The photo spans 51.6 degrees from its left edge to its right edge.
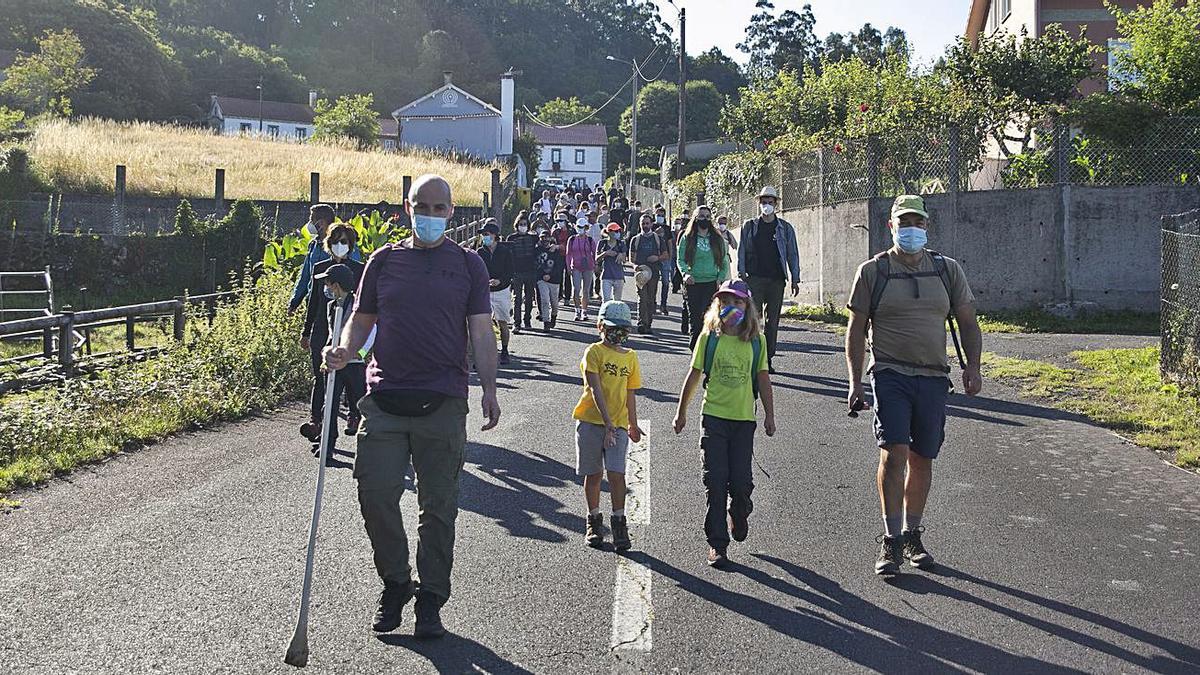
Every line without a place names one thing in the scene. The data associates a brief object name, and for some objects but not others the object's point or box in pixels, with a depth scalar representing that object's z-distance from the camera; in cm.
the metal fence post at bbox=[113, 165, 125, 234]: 2877
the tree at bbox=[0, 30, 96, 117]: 6119
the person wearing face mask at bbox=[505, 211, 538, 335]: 1822
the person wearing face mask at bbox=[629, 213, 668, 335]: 1800
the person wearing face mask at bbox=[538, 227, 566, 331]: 1888
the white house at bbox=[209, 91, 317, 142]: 9631
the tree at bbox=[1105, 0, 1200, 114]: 1919
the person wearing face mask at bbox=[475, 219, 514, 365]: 1541
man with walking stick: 524
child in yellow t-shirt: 666
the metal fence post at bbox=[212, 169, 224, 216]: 2981
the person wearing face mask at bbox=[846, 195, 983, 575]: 626
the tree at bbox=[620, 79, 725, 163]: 9056
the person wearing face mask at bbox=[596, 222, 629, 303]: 1917
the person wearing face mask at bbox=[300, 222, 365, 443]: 941
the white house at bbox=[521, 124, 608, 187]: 11075
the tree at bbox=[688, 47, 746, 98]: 11050
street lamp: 5739
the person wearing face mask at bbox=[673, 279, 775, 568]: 645
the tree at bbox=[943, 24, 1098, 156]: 2255
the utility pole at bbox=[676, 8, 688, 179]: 4162
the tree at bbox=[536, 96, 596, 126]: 11300
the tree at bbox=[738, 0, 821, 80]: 11106
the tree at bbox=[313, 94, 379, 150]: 6925
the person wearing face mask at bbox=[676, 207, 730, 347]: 1376
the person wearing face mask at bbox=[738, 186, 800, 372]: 1291
